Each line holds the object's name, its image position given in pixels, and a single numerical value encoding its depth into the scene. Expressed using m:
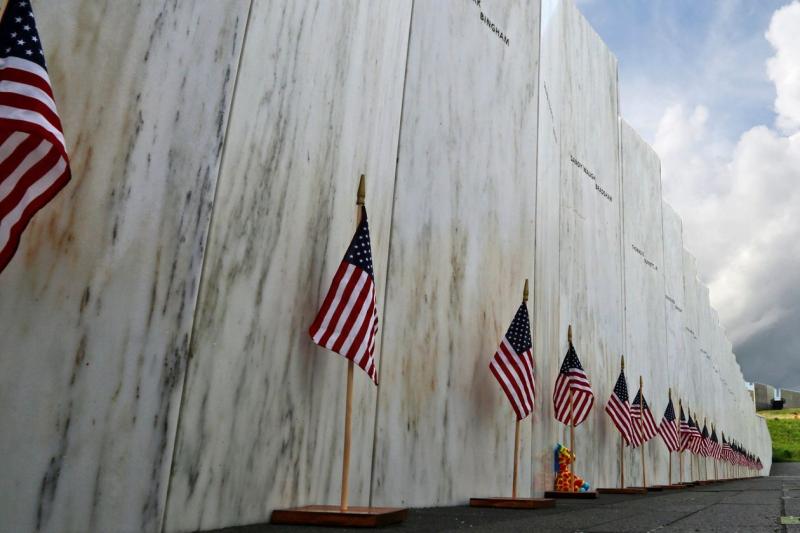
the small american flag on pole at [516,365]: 7.40
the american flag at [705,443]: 21.94
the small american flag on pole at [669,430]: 16.69
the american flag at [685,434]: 18.59
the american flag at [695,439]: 19.30
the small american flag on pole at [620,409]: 12.44
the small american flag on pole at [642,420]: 13.59
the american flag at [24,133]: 2.91
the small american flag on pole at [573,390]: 9.84
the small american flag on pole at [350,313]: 4.98
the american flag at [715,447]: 25.03
